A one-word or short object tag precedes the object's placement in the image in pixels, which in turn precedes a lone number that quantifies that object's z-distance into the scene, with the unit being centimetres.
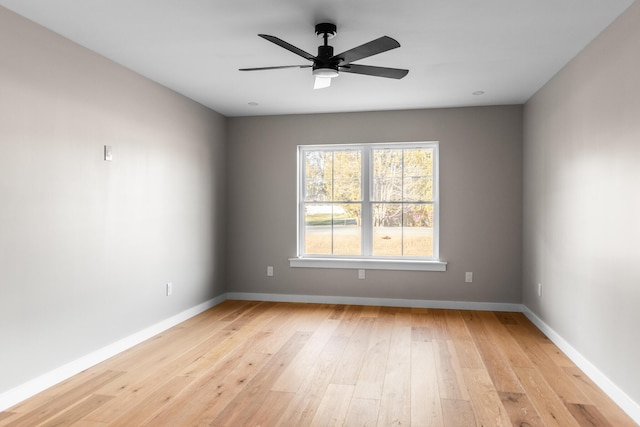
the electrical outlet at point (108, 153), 359
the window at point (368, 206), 550
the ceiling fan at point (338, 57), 266
